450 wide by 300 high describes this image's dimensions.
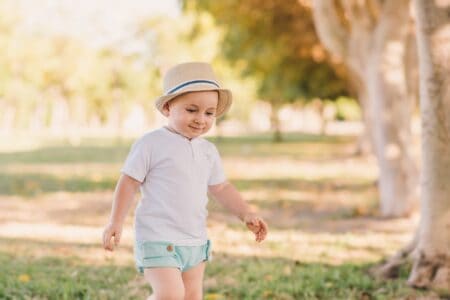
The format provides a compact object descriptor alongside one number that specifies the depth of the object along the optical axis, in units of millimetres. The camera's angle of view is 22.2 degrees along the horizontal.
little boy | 5920
